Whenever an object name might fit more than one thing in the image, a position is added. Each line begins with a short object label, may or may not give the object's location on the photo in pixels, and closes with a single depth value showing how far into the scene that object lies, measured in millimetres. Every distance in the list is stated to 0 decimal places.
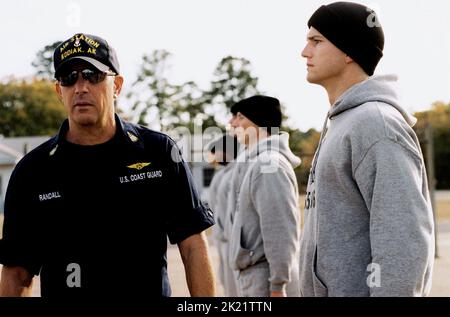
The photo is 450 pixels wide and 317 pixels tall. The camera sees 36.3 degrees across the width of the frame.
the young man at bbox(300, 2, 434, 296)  2459
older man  3252
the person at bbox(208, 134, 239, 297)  8695
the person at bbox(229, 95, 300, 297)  5062
